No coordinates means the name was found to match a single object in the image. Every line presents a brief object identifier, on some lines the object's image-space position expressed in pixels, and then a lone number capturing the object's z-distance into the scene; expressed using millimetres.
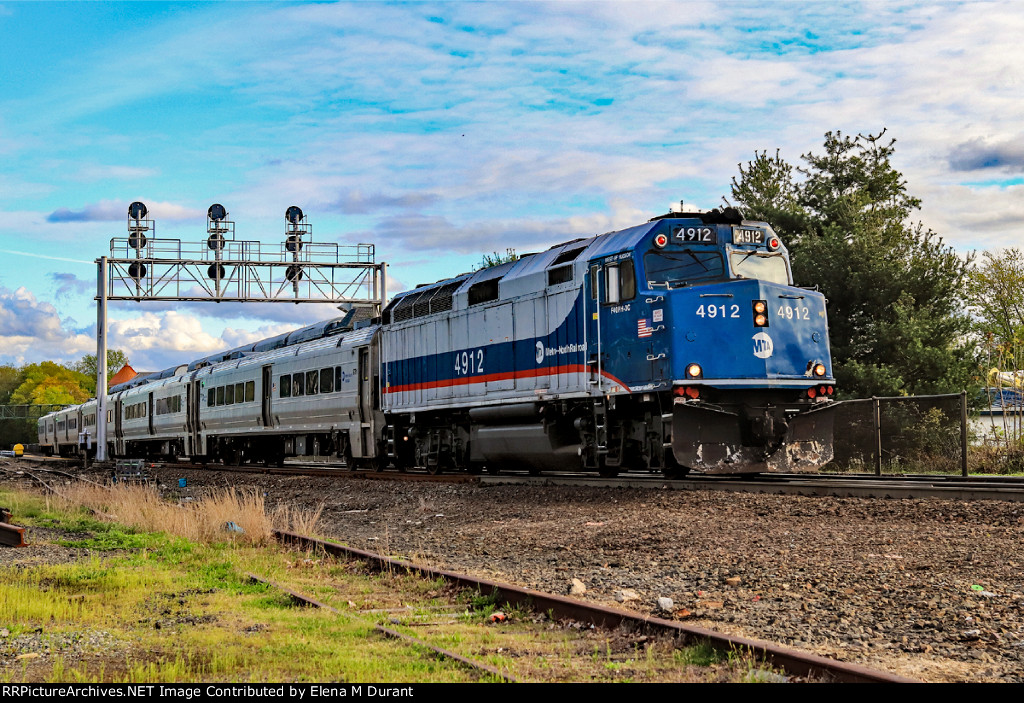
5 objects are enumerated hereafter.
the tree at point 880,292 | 25641
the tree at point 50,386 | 133500
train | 14234
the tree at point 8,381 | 140375
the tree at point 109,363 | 152125
